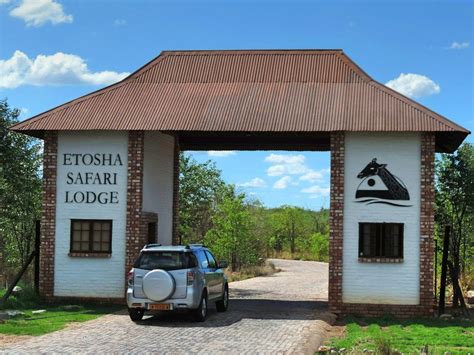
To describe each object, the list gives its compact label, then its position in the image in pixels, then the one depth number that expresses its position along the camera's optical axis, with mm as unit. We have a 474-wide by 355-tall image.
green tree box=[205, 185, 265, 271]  37219
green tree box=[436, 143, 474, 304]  23453
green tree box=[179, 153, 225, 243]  32281
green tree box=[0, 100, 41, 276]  26812
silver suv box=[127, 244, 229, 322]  15984
